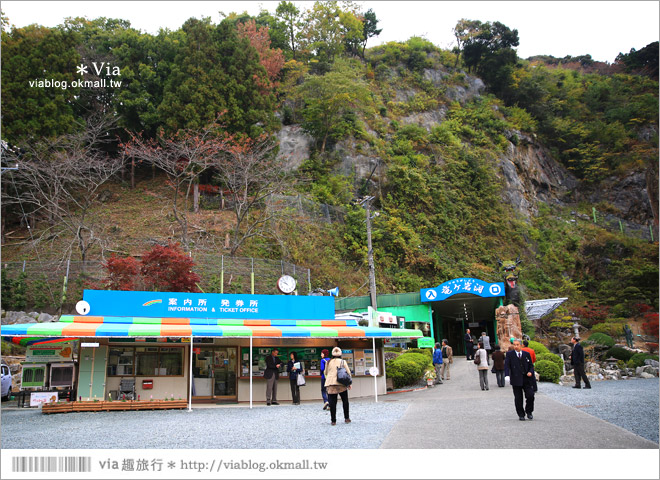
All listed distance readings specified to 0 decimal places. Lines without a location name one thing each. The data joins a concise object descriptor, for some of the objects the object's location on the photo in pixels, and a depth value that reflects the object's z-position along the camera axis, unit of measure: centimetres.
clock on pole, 1772
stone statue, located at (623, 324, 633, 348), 2700
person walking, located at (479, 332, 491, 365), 1766
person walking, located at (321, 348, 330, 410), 1270
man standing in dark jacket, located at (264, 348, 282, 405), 1392
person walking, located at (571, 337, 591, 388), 1366
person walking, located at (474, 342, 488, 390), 1533
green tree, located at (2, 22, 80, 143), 2555
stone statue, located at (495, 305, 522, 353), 2022
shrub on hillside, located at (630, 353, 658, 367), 2117
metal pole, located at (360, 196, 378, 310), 2058
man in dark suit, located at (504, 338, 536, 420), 860
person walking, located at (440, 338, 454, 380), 1933
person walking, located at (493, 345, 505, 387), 1515
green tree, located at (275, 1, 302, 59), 4675
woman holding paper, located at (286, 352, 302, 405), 1398
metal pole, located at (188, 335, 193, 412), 1263
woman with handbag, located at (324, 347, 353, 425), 853
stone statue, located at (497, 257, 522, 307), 2380
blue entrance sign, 2570
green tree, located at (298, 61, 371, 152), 3697
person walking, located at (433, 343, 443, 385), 1808
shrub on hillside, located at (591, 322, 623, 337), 2997
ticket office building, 1306
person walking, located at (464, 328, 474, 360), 2338
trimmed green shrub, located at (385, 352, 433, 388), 1747
